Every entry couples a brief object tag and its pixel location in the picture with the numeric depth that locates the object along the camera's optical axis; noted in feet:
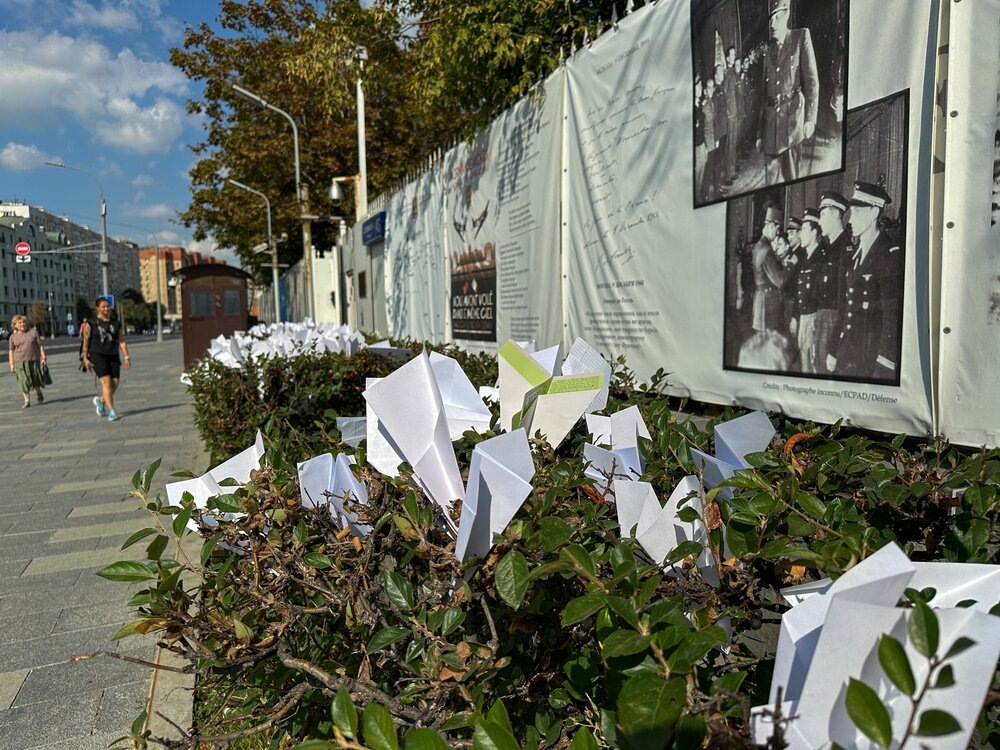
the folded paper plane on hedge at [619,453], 4.71
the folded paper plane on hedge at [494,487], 3.44
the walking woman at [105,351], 36.99
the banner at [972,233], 7.22
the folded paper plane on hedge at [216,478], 5.29
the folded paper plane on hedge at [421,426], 4.04
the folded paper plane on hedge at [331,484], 4.75
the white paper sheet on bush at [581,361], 6.80
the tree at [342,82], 18.01
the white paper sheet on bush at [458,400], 5.59
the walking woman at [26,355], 42.47
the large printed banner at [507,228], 17.16
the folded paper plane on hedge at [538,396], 5.36
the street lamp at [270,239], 79.20
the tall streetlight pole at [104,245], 115.24
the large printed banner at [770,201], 8.27
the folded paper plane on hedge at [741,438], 4.62
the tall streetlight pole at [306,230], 58.40
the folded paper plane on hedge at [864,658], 2.10
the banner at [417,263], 27.45
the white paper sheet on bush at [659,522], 3.59
